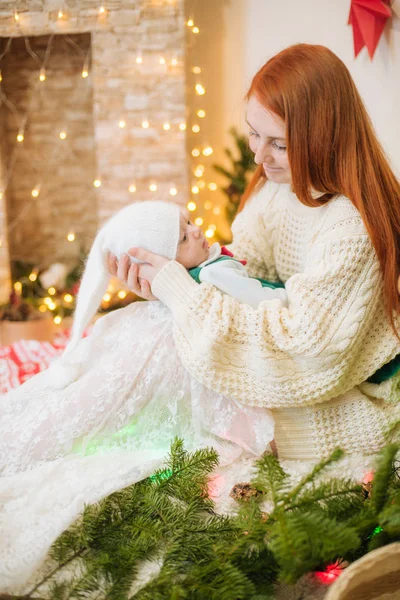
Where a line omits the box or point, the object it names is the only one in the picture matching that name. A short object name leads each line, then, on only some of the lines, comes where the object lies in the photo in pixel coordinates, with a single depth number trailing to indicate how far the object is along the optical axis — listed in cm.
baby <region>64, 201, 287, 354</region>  173
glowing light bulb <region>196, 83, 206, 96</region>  375
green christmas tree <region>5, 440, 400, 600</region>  111
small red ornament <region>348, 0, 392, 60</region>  229
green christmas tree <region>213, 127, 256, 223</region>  342
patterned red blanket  231
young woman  162
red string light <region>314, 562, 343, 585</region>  138
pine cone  161
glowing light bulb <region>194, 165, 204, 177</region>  385
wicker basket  106
